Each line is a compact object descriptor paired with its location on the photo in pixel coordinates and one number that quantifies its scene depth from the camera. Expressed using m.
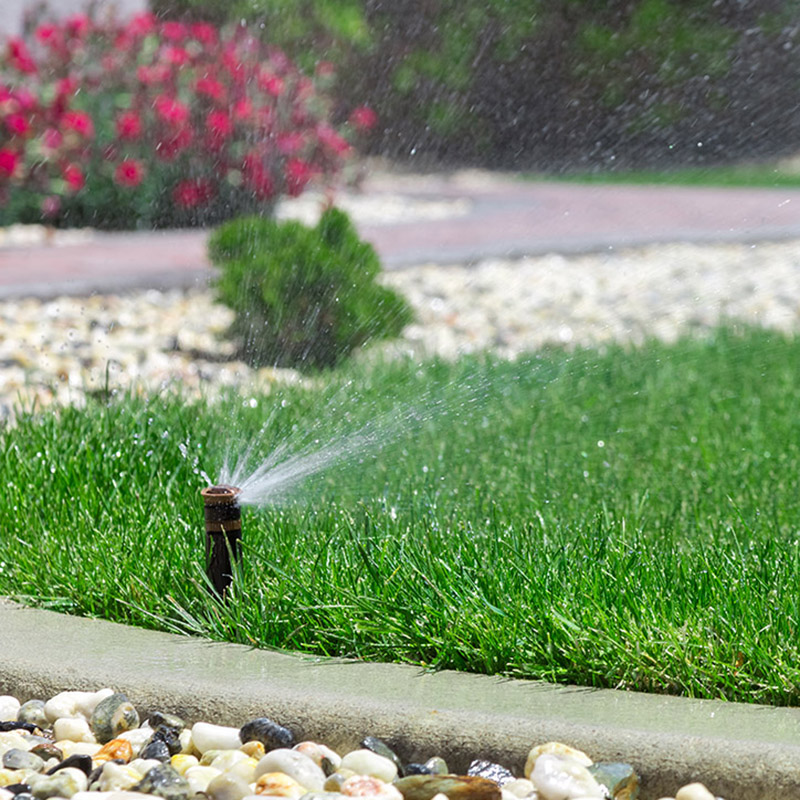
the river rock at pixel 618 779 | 1.85
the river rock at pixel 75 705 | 2.12
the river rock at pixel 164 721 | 2.09
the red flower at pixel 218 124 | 9.95
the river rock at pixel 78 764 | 1.99
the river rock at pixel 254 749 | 2.00
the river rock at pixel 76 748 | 2.06
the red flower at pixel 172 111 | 9.69
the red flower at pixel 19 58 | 9.76
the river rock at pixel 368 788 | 1.86
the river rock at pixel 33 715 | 2.15
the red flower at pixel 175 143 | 9.95
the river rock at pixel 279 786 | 1.87
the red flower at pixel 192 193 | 9.96
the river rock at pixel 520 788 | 1.88
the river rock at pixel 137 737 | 2.05
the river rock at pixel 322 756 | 1.97
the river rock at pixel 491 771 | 1.92
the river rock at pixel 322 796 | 1.81
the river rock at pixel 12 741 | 2.06
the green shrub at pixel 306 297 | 5.38
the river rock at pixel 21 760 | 2.00
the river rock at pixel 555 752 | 1.88
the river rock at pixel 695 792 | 1.82
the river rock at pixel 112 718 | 2.07
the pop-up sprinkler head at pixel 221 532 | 2.35
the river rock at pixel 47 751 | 2.05
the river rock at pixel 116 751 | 2.03
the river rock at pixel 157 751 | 2.02
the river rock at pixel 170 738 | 2.06
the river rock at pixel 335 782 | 1.90
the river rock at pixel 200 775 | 1.93
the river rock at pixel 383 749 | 1.96
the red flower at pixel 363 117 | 11.24
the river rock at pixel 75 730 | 2.09
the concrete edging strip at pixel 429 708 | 1.85
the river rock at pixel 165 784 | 1.88
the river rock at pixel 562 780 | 1.82
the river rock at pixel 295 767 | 1.90
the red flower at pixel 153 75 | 10.08
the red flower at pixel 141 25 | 10.48
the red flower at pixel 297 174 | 10.28
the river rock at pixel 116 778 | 1.92
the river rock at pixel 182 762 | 1.99
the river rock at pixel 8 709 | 2.17
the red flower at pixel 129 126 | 9.61
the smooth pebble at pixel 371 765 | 1.92
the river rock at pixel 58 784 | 1.90
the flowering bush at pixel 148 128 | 9.62
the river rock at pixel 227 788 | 1.88
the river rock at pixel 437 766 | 1.94
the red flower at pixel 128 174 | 9.62
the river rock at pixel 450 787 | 1.85
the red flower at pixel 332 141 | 10.62
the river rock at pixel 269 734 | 2.01
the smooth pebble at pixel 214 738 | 2.03
